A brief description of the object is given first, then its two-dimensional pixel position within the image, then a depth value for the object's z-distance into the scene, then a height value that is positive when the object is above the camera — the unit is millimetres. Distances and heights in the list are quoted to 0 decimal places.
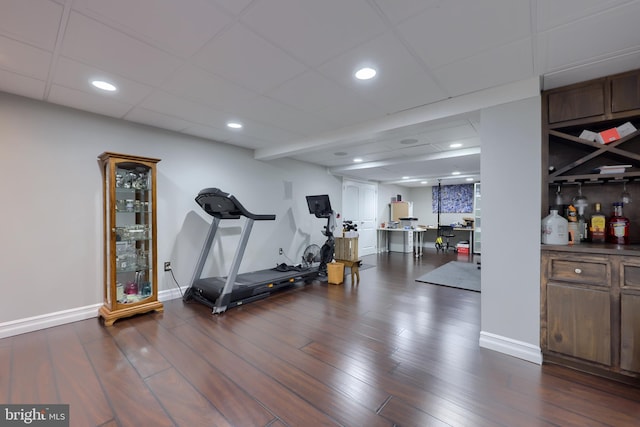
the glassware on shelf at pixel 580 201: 2330 +103
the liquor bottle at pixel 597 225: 2217 -111
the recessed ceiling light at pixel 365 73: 2074 +1150
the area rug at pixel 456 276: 4398 -1209
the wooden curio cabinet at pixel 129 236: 2900 -257
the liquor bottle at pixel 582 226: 2353 -123
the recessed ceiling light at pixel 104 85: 2301 +1175
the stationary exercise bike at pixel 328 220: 4965 -130
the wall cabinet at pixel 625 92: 1966 +928
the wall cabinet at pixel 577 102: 2090 +925
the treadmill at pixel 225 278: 3264 -987
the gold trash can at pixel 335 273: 4566 -1053
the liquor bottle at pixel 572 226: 2223 -116
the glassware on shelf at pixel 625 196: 2193 +140
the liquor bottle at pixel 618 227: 2115 -126
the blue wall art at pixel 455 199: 8516 +484
